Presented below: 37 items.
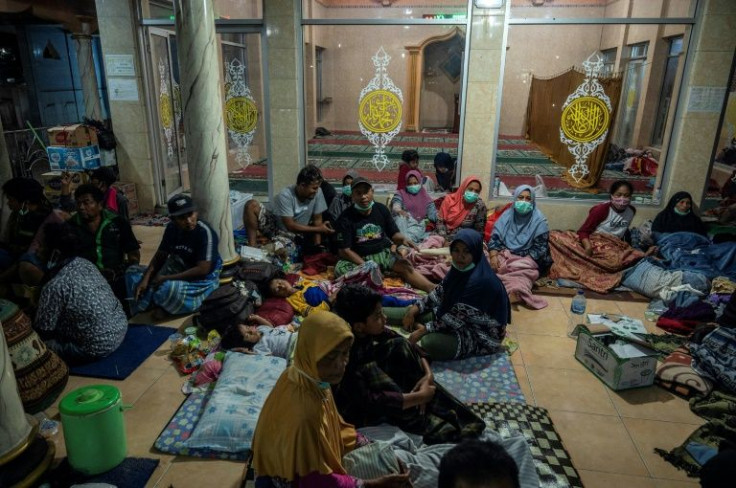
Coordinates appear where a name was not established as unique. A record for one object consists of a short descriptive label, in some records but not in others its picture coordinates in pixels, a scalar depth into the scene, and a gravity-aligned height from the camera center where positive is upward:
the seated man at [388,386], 2.54 -1.42
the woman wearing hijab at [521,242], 5.11 -1.40
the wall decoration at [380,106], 6.46 -0.02
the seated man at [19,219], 4.25 -1.02
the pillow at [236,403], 2.85 -1.77
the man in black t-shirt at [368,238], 4.89 -1.30
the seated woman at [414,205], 5.93 -1.18
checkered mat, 2.65 -1.88
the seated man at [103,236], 4.17 -1.15
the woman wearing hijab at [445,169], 6.80 -0.84
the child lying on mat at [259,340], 3.64 -1.70
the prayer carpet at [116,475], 2.59 -1.92
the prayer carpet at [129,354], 3.54 -1.86
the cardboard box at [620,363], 3.41 -1.71
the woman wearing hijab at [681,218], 5.59 -1.17
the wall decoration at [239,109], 6.75 -0.09
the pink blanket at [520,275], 4.77 -1.63
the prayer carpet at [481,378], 3.39 -1.88
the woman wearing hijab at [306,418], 1.78 -1.11
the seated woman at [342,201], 5.57 -1.07
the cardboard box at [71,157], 6.73 -0.77
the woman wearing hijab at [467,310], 3.56 -1.44
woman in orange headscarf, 5.66 -1.18
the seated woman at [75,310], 3.27 -1.39
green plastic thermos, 2.54 -1.64
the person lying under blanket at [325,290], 4.33 -1.64
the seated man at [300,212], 5.32 -1.16
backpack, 3.87 -1.56
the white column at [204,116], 4.23 -0.13
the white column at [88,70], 8.52 +0.48
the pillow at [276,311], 4.06 -1.67
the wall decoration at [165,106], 7.28 -0.08
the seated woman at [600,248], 5.28 -1.47
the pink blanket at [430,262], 5.00 -1.56
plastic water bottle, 4.44 -1.80
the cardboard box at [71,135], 6.77 -0.48
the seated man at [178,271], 4.29 -1.45
